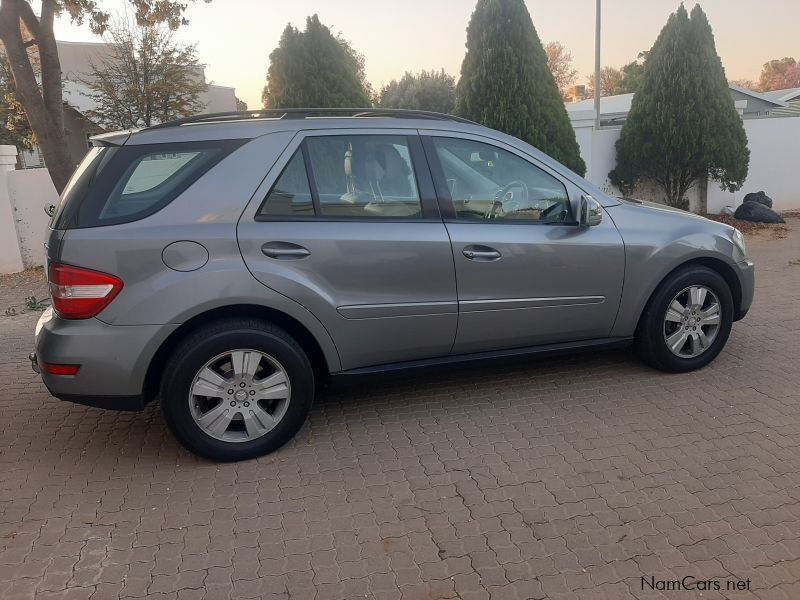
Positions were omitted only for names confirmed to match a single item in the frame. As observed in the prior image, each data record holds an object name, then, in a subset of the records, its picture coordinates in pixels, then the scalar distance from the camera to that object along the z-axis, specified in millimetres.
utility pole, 20334
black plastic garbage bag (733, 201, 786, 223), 12281
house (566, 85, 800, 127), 22859
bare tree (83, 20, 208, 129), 22438
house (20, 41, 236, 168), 23219
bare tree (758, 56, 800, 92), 71312
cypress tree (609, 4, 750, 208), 11828
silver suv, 3293
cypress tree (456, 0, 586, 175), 10969
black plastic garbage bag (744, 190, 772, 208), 12969
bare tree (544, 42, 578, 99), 54719
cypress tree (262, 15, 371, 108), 10641
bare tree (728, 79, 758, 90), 73862
